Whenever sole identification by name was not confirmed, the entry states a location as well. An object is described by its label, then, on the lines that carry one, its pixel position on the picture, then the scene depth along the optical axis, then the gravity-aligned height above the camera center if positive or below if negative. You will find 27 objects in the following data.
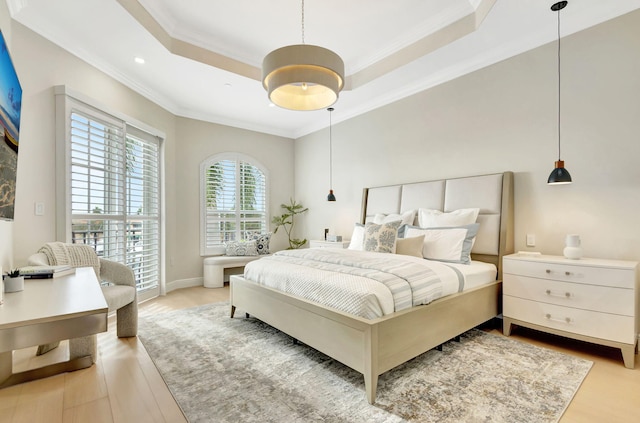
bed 1.90 -0.76
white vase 2.52 -0.31
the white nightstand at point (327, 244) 4.57 -0.51
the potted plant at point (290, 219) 5.80 -0.17
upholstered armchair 2.61 -0.71
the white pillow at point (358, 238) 3.77 -0.35
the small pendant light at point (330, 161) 5.37 +0.87
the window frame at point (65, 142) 2.89 +0.66
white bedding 2.02 -0.52
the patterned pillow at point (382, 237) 3.21 -0.29
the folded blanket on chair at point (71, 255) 2.48 -0.38
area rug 1.72 -1.14
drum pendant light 2.00 +0.96
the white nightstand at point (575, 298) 2.20 -0.69
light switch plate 2.71 +0.02
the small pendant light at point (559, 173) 2.56 +0.32
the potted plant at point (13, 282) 1.55 -0.37
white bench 4.85 -0.94
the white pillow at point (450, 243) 3.01 -0.33
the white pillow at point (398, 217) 3.78 -0.08
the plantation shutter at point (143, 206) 3.94 +0.06
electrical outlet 3.05 -0.29
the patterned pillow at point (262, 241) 5.33 -0.53
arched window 5.14 +0.19
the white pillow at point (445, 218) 3.26 -0.08
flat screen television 1.78 +0.51
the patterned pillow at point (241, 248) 5.16 -0.64
